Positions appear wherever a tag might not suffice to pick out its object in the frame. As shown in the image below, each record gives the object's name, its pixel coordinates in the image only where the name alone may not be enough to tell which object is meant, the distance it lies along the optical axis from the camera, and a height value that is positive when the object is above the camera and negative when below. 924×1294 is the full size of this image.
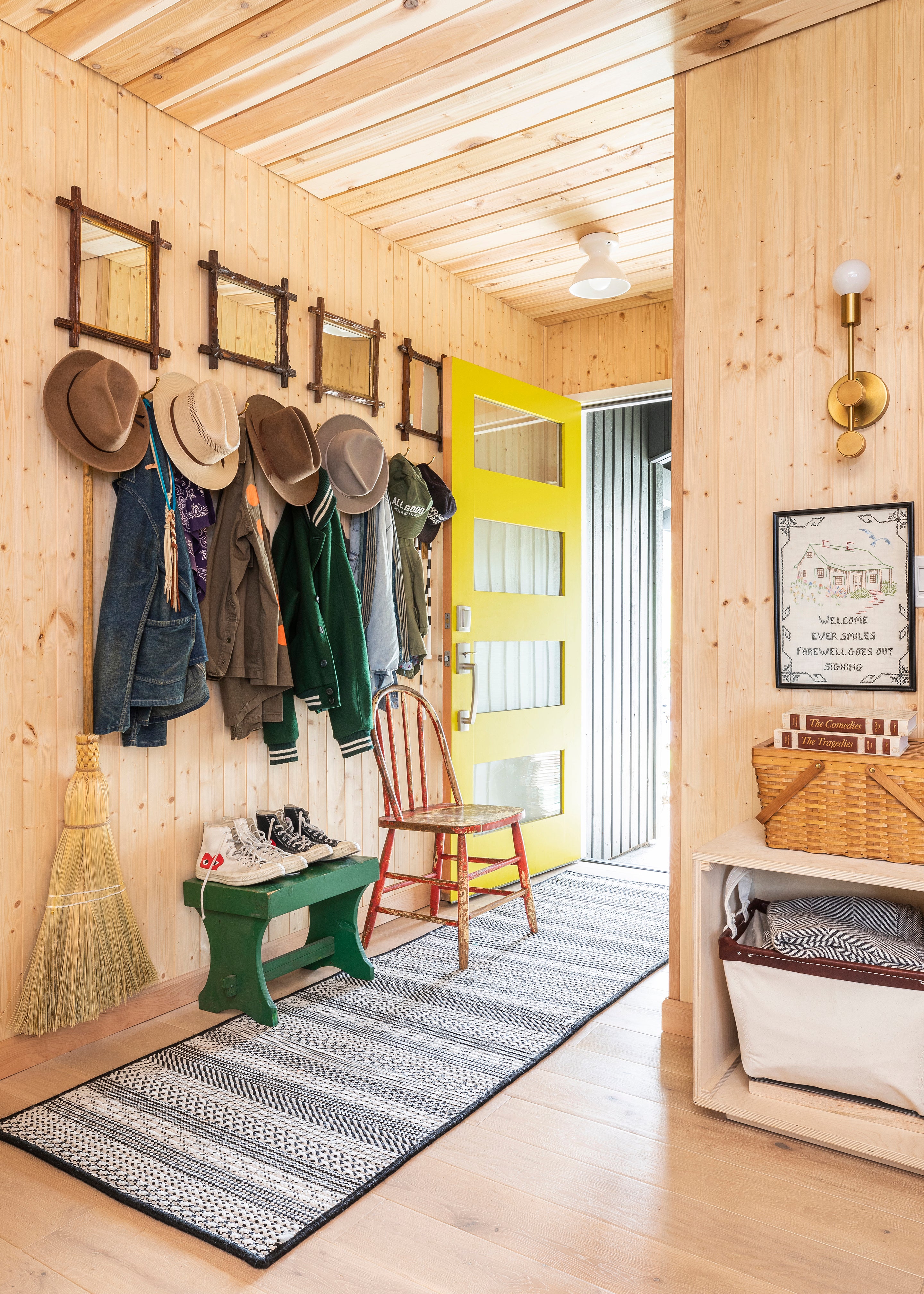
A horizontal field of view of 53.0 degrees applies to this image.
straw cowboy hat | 2.59 +0.65
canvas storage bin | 1.88 -0.77
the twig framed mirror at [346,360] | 3.24 +1.07
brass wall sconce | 2.19 +0.64
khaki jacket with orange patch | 2.73 +0.12
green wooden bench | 2.54 -0.76
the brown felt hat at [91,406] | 2.34 +0.63
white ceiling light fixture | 3.54 +1.48
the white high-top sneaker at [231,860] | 2.61 -0.59
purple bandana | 2.64 +0.39
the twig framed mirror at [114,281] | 2.44 +1.02
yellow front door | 3.81 +0.23
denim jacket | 2.44 +0.07
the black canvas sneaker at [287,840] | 2.77 -0.56
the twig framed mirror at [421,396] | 3.65 +1.05
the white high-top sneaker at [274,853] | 2.69 -0.58
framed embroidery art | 2.20 +0.14
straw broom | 2.31 -0.69
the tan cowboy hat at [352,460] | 3.14 +0.66
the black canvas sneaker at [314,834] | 2.87 -0.56
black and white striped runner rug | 1.79 -1.03
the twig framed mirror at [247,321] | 2.83 +1.07
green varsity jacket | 2.93 +0.09
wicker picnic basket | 1.91 -0.31
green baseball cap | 3.48 +0.60
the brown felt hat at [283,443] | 2.85 +0.65
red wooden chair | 3.02 -0.56
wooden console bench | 1.88 -0.91
